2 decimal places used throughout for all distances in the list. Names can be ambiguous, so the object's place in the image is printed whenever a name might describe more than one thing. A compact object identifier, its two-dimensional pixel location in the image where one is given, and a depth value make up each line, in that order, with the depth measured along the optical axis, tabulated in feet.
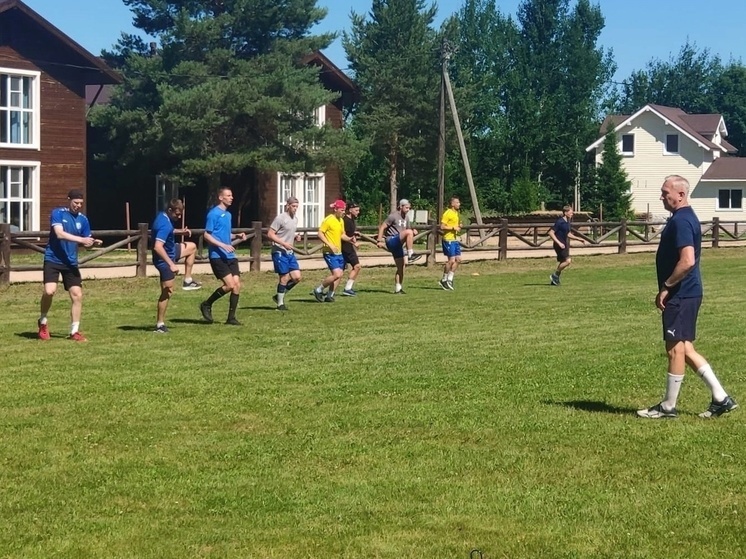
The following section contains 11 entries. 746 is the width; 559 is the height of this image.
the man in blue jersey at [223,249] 51.01
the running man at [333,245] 63.82
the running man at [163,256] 48.37
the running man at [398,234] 71.87
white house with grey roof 232.32
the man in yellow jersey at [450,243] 75.82
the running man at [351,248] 67.82
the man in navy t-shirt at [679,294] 29.14
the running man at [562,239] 79.46
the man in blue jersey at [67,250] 45.24
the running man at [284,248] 59.88
